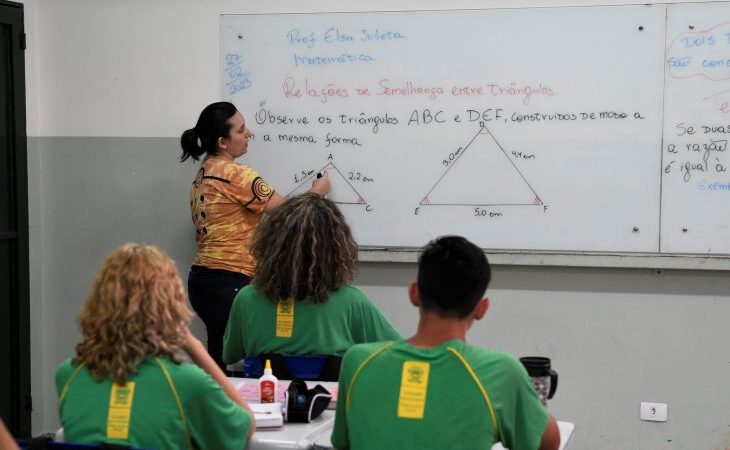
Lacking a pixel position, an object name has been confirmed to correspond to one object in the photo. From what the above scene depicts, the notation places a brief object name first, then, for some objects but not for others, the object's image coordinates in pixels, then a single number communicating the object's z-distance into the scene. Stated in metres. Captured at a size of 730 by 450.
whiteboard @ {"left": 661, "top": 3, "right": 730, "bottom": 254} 4.16
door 4.79
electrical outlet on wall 4.36
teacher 4.32
